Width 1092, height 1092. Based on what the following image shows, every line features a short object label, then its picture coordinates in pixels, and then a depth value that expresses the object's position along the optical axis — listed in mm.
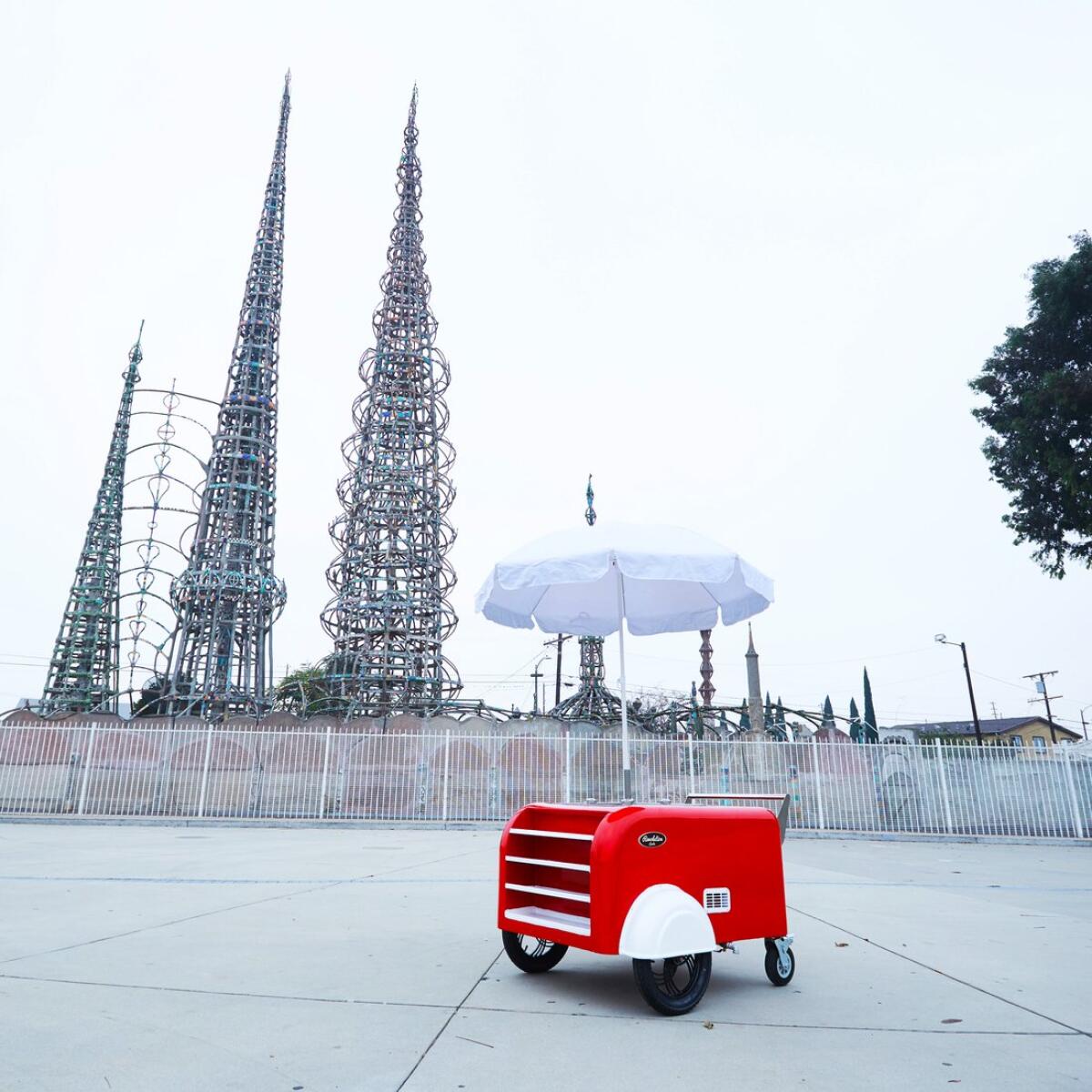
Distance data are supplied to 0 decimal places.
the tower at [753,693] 24359
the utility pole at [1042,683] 62062
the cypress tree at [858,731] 20200
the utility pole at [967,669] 39750
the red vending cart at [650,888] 3533
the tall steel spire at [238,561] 36688
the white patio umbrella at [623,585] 6801
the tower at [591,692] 38625
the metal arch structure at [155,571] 35031
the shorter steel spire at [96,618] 46750
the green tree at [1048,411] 20250
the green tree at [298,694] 37250
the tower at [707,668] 45500
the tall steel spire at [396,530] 36656
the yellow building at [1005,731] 68250
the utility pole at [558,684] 51406
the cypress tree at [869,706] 55906
